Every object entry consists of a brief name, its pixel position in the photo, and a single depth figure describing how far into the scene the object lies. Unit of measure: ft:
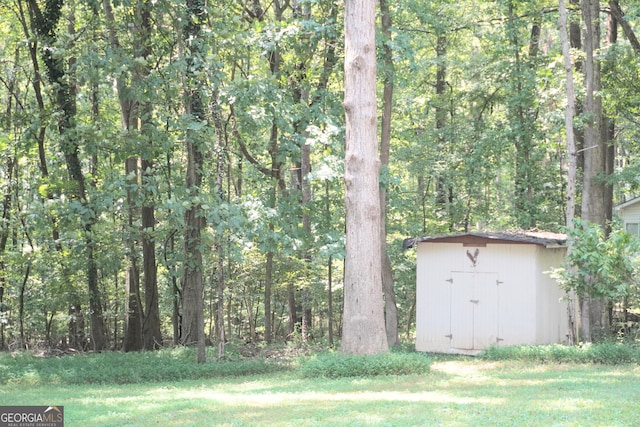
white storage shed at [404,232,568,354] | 52.85
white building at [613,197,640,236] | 84.33
